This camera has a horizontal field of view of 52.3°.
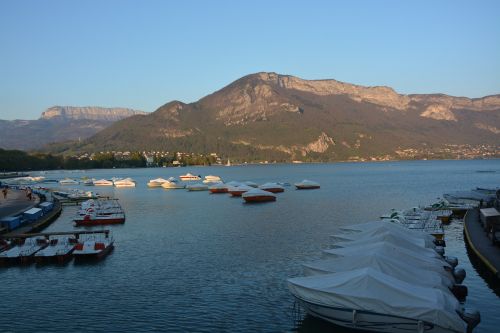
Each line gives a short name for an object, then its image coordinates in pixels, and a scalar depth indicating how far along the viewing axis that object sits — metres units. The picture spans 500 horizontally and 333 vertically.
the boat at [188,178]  173.88
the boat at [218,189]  114.44
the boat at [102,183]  153.12
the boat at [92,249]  39.03
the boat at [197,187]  123.38
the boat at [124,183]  144.25
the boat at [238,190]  102.99
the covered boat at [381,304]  19.77
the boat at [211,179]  150.75
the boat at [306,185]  120.19
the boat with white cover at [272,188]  106.81
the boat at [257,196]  88.25
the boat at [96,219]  60.38
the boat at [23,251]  38.69
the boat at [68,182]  157.62
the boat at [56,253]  38.59
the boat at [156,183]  140.00
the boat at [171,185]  131.38
